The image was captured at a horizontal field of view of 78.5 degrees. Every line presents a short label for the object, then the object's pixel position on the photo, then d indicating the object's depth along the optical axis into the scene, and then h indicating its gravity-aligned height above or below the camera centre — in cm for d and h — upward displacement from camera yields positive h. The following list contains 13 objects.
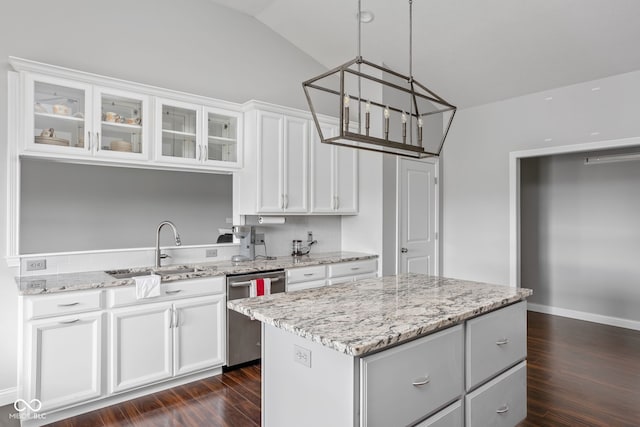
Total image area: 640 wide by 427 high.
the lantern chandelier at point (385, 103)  464 +142
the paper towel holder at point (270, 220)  401 -2
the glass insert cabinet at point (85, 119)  276 +75
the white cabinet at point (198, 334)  306 -94
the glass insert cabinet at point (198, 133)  335 +77
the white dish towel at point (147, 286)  283 -50
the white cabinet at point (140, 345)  277 -93
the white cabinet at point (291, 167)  381 +54
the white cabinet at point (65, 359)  247 -93
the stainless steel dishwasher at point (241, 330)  333 -97
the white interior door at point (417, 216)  483 +3
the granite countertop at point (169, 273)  258 -44
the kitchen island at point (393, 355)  150 -61
